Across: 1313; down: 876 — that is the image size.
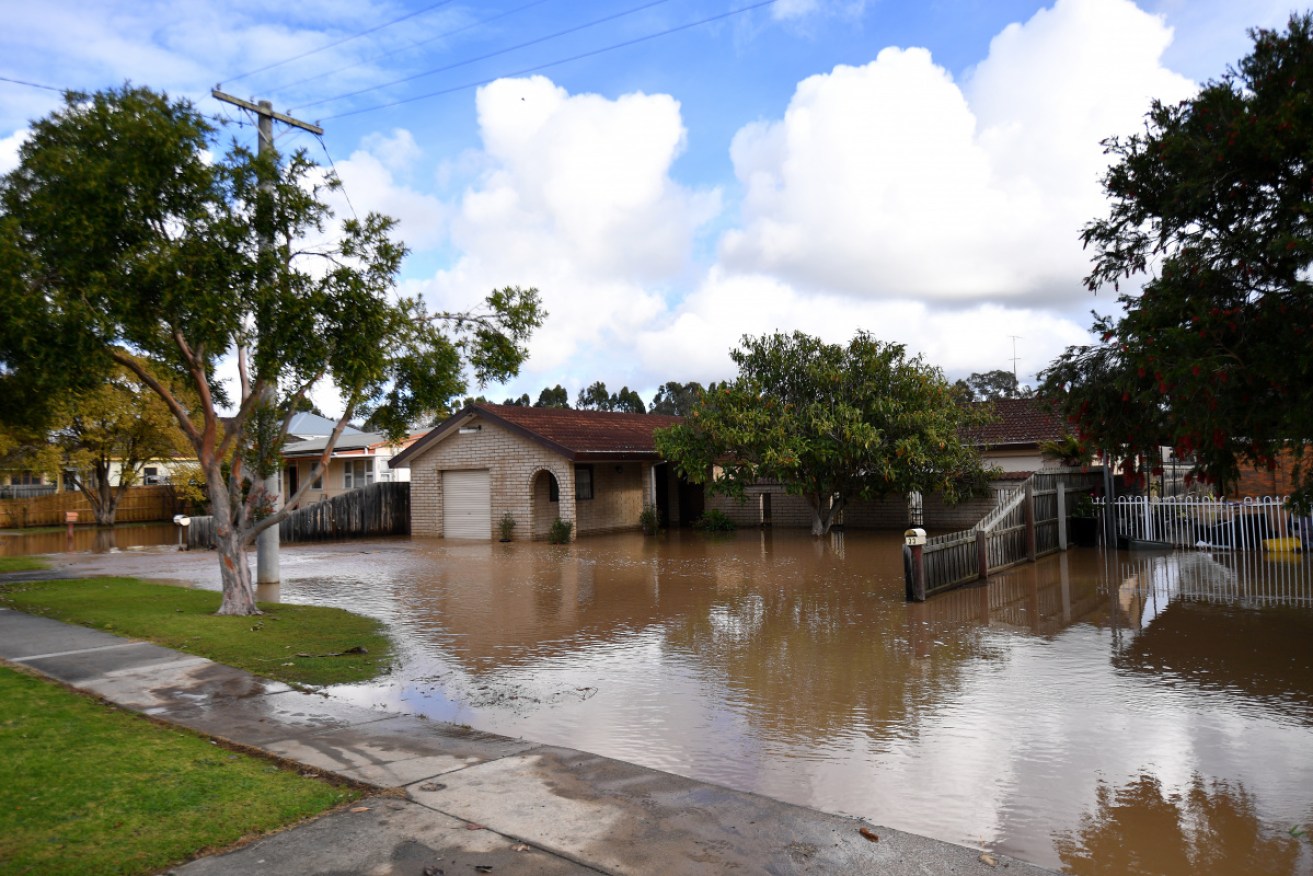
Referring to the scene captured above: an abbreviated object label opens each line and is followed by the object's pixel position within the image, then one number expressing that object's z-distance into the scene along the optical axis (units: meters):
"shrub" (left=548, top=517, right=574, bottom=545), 26.58
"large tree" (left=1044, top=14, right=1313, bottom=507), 6.39
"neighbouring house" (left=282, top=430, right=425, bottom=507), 39.75
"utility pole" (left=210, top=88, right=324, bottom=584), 13.73
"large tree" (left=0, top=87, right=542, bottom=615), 10.70
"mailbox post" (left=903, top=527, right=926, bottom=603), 13.73
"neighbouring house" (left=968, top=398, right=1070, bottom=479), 26.80
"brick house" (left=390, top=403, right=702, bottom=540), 27.75
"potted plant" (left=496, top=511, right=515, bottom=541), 27.97
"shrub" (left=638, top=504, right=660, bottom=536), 29.27
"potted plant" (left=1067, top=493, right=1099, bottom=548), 21.18
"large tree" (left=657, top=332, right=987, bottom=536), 22.66
